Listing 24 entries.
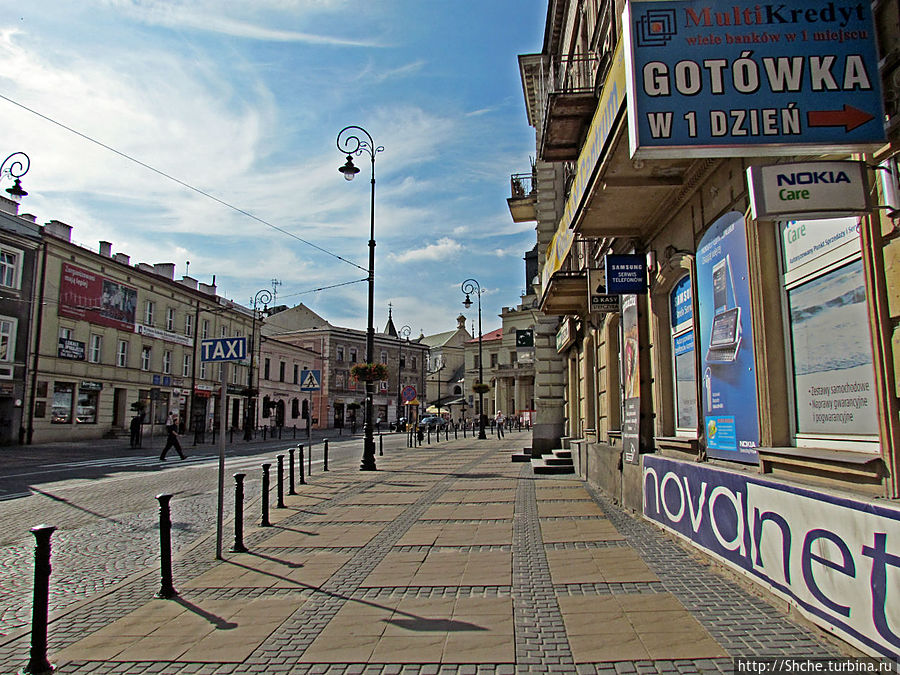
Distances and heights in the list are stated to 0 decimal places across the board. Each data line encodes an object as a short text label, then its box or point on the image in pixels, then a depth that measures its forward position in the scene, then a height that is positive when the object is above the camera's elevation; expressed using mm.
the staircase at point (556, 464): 16062 -1377
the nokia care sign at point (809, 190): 3941 +1391
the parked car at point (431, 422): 56944 -990
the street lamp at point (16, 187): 17156 +6335
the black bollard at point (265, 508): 9148 -1395
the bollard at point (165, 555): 5781 -1304
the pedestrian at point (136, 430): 27969 -775
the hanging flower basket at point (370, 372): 18578 +1236
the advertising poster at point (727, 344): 6109 +689
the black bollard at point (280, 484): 10903 -1249
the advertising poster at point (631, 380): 9336 +475
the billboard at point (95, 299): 30984 +5976
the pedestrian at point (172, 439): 21328 -893
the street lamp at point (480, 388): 37469 +1517
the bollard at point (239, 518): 7535 -1277
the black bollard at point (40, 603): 4086 -1248
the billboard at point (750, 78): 4148 +2299
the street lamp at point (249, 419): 35438 -414
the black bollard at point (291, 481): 12445 -1374
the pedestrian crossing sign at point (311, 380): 16219 +832
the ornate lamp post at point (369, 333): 16828 +2146
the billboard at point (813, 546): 3721 -1015
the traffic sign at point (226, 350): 7785 +785
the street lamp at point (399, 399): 72375 +1466
